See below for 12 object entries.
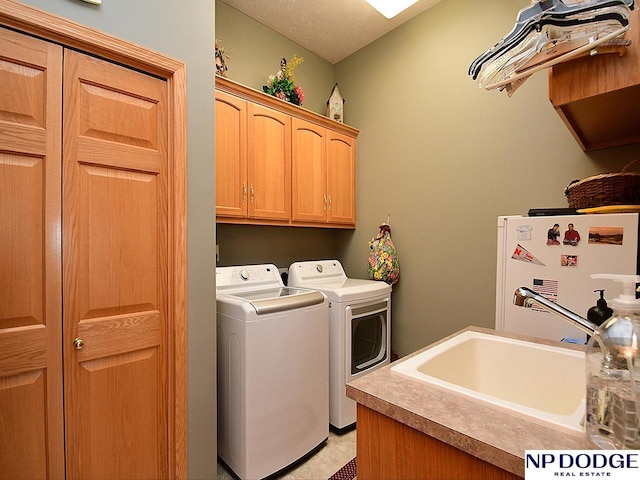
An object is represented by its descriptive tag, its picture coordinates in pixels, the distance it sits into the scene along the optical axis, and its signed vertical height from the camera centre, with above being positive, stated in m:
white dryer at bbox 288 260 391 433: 2.14 -0.66
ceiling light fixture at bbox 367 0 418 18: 2.14 +1.62
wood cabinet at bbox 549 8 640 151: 0.83 +0.47
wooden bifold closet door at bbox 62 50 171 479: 1.25 -0.13
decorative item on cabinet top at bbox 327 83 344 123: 2.95 +1.24
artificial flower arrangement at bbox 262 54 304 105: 2.48 +1.22
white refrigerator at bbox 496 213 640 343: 1.30 -0.11
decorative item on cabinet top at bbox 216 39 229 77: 2.09 +1.20
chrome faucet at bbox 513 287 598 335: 0.69 -0.17
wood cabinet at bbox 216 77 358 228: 2.12 +0.59
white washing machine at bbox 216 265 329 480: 1.67 -0.80
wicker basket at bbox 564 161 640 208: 1.36 +0.21
